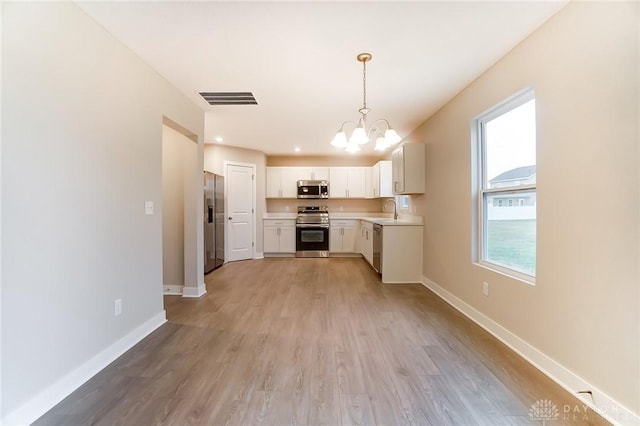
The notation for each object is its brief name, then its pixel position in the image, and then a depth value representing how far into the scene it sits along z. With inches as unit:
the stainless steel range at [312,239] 238.4
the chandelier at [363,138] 87.5
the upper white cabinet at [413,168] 152.9
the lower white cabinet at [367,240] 192.7
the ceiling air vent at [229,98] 115.6
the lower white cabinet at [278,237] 240.1
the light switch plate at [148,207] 91.8
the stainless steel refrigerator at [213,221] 169.7
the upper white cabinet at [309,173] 245.9
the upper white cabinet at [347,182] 247.9
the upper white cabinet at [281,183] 246.4
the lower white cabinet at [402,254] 156.5
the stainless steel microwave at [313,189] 244.2
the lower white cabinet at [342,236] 240.8
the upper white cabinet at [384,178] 211.2
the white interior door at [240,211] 216.1
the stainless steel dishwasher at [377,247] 163.4
